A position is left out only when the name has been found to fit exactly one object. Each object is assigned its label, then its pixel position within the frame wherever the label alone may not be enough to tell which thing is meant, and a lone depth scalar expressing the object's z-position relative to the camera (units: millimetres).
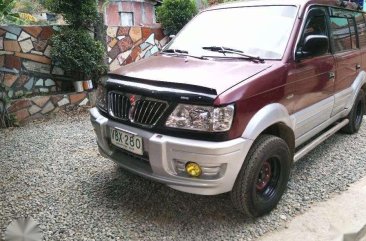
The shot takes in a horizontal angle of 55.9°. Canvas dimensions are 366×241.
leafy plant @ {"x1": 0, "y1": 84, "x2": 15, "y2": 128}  5434
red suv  2578
